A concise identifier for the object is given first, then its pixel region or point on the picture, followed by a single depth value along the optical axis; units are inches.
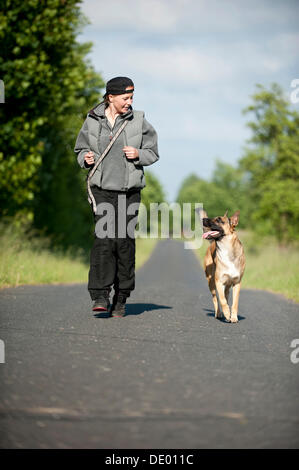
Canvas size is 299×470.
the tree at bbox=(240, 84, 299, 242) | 838.5
